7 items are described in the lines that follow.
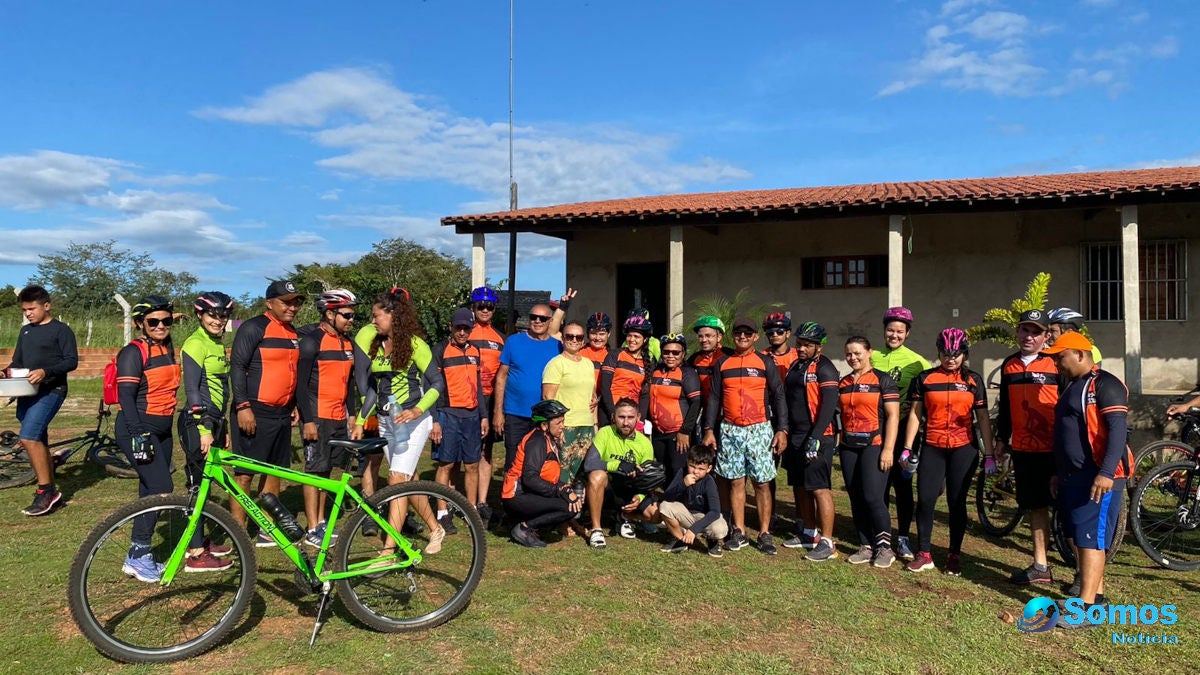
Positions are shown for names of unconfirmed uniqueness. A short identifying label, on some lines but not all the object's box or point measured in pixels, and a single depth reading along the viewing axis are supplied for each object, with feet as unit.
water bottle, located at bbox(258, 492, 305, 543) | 11.94
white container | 19.49
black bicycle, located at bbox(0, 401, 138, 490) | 23.32
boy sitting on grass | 17.02
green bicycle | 10.96
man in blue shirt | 19.44
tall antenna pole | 42.05
